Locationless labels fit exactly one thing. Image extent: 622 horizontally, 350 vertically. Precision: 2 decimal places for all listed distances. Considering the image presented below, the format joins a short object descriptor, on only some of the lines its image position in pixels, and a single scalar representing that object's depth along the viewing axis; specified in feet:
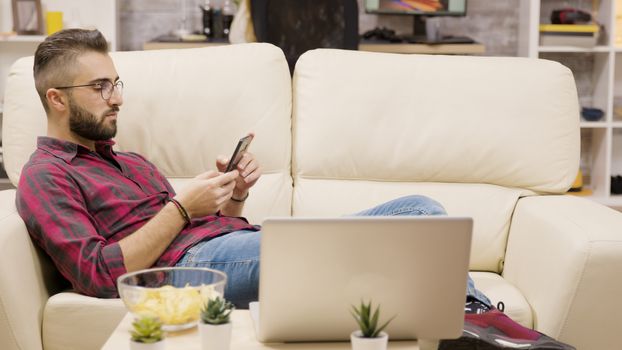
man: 10.48
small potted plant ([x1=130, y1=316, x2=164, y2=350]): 8.16
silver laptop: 8.43
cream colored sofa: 12.56
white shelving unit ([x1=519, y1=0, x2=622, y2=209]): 22.72
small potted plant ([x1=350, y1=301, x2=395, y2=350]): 8.22
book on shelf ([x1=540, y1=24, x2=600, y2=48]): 22.56
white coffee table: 8.73
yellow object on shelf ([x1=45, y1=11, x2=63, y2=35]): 22.58
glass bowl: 8.74
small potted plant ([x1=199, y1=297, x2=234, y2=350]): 8.43
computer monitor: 23.14
